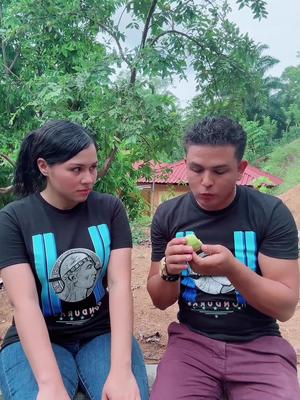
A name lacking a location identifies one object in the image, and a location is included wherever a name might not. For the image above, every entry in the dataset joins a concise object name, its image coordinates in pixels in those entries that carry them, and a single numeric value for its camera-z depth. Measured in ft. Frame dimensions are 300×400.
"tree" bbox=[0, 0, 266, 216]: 8.45
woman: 5.68
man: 5.68
